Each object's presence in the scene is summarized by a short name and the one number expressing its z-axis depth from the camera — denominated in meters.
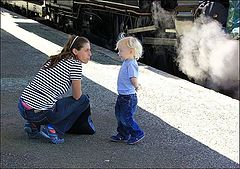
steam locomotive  7.50
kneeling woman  4.29
